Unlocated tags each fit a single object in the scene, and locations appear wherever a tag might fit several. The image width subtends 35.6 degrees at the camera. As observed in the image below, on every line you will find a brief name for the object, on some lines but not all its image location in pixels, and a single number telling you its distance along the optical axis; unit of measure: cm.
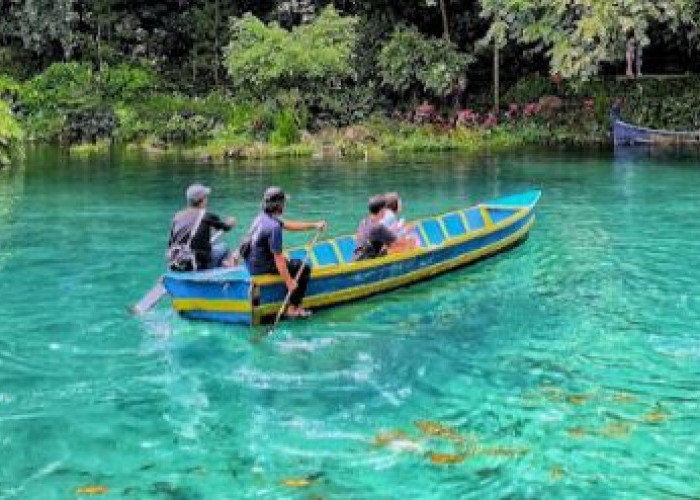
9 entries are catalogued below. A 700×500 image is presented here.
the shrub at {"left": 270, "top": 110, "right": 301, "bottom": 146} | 3516
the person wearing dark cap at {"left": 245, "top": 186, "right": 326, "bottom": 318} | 1155
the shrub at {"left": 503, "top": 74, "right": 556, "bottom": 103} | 3988
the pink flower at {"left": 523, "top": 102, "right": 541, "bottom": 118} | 3881
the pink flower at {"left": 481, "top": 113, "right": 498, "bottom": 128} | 3784
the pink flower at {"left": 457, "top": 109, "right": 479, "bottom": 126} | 3791
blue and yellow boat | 1152
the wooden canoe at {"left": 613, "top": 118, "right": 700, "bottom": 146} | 3519
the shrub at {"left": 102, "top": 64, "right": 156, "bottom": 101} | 4222
